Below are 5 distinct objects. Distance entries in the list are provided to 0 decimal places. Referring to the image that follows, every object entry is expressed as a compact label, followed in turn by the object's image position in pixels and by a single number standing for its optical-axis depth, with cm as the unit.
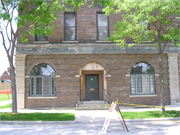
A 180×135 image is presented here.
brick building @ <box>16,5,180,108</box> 1341
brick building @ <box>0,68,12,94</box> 3289
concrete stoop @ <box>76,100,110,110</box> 1262
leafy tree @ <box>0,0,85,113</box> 986
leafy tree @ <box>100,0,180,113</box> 976
